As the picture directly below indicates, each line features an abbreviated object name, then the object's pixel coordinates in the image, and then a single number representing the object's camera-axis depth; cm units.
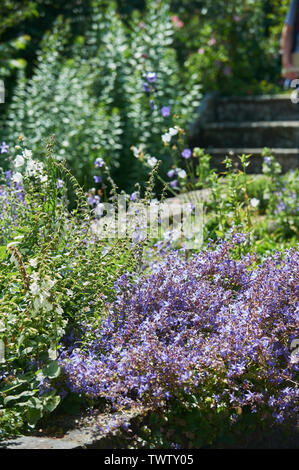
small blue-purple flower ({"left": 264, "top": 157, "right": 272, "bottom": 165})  469
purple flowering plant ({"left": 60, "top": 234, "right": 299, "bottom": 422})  233
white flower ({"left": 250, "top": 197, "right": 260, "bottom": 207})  407
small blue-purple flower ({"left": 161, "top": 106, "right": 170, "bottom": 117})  447
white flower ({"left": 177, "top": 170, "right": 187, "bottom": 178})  418
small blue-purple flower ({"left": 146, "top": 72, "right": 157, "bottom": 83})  440
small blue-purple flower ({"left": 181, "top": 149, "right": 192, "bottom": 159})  428
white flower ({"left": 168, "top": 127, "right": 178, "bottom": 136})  372
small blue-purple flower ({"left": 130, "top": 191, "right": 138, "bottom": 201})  356
